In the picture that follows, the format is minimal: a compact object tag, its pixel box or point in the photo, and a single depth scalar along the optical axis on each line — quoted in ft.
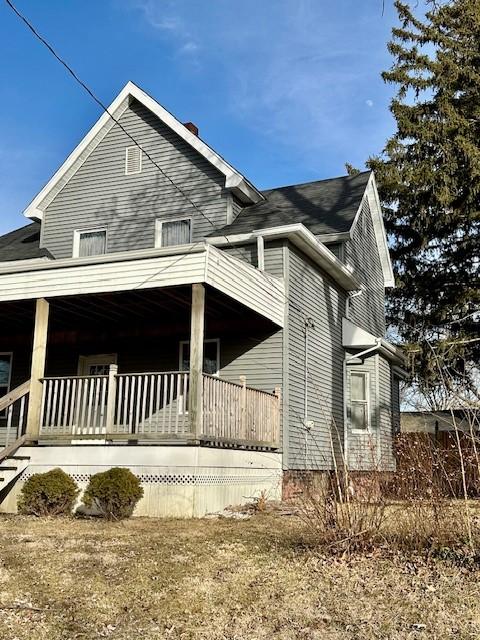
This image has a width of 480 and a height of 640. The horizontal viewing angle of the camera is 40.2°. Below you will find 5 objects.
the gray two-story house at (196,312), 33.40
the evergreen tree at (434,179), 67.00
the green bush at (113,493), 30.01
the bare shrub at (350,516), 20.51
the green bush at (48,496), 31.32
